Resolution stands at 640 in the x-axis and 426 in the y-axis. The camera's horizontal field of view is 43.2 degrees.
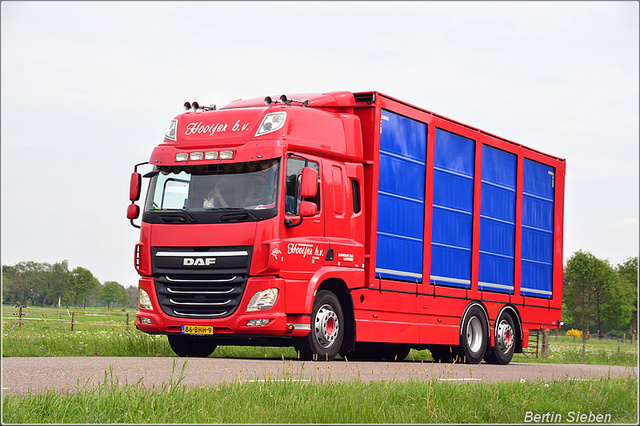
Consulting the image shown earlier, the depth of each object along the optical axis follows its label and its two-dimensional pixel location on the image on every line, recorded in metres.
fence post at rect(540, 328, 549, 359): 32.84
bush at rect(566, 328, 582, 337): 104.56
